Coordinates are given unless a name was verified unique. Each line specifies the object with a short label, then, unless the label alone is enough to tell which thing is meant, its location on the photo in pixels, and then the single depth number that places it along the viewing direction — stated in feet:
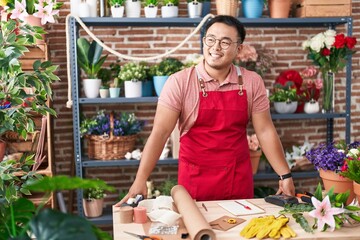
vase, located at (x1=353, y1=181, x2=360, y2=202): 6.82
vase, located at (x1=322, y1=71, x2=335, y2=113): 14.42
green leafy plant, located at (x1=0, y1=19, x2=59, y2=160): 7.24
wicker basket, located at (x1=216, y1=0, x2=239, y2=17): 13.70
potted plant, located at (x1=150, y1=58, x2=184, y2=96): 13.44
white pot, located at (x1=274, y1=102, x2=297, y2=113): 14.30
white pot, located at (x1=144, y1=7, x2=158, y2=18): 13.53
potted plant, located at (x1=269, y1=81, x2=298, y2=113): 14.23
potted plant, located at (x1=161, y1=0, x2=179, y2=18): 13.57
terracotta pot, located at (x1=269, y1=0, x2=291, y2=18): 14.06
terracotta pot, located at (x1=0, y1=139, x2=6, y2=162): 10.34
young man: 8.80
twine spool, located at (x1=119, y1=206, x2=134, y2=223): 6.52
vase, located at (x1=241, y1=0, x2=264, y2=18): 13.91
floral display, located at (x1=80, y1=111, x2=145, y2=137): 13.38
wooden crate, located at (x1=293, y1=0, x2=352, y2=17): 14.06
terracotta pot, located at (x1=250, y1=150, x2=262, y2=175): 13.98
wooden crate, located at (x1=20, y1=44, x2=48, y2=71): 13.17
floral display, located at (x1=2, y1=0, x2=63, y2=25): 12.00
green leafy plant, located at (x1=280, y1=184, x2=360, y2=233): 6.00
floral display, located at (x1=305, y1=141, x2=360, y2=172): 7.40
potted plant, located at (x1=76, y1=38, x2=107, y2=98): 13.26
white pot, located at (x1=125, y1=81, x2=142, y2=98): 13.38
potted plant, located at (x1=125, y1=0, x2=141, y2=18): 13.46
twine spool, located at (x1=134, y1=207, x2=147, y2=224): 6.50
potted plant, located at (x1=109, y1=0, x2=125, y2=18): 13.32
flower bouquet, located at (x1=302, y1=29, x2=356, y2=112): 13.52
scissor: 5.81
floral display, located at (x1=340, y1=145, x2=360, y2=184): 6.83
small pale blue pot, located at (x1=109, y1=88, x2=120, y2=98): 13.46
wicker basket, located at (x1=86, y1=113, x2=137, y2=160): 13.35
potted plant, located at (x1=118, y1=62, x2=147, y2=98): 13.37
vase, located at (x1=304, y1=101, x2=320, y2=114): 14.47
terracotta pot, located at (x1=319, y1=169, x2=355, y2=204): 7.30
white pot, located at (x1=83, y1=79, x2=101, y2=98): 13.39
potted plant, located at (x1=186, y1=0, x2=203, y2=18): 13.69
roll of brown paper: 5.68
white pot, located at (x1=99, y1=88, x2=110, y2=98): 13.48
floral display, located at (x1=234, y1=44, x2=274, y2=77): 13.93
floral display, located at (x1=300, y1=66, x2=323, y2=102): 14.48
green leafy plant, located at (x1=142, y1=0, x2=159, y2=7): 13.52
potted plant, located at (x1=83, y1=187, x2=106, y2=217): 13.61
